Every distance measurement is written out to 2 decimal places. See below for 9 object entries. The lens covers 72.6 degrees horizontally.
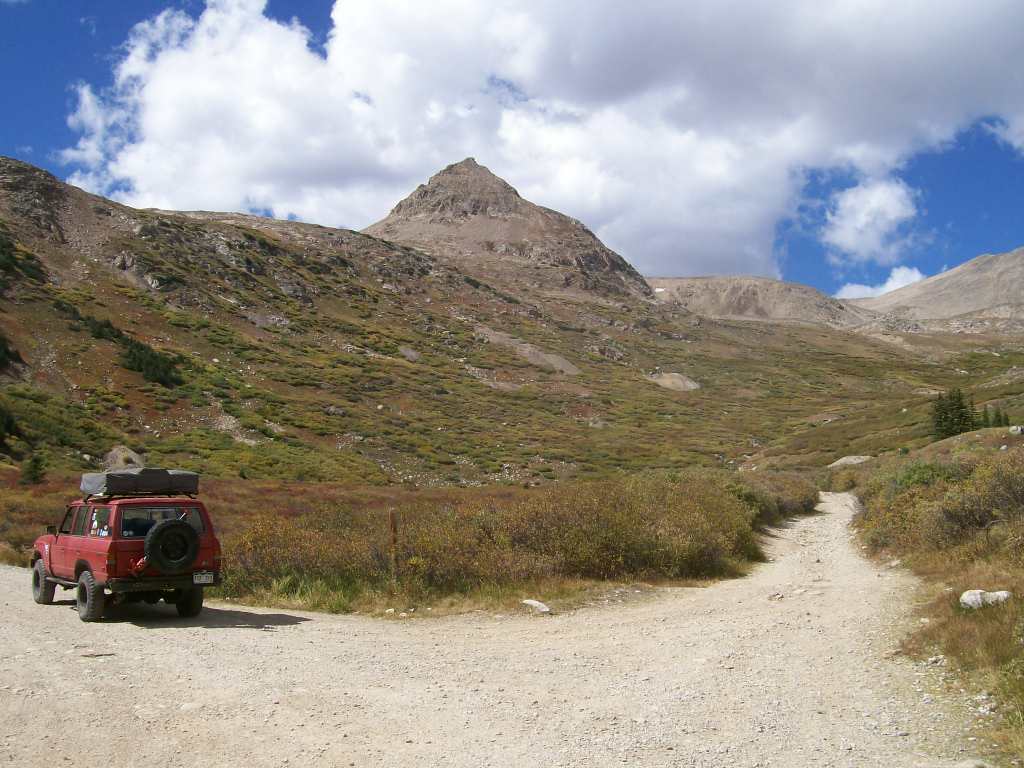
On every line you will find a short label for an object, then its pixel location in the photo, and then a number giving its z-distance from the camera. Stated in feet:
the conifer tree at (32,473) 102.26
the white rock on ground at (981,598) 25.73
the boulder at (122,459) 141.18
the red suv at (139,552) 34.35
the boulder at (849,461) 162.89
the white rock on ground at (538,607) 37.52
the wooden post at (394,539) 42.14
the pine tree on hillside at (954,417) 156.35
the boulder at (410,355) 343.87
